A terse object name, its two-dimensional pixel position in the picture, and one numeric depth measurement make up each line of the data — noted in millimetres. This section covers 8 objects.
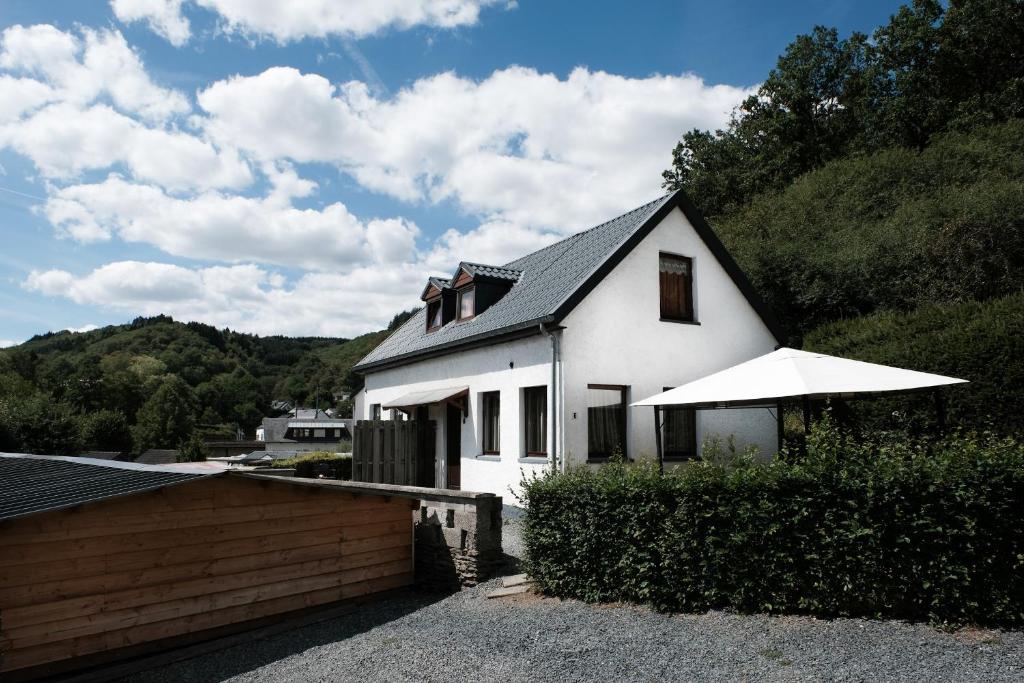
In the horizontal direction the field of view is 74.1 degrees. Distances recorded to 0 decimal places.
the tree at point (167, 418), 76875
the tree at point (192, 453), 50500
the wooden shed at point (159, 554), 6875
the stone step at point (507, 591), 8750
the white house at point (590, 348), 13367
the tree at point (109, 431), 49250
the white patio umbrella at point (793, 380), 9328
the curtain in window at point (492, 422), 15289
